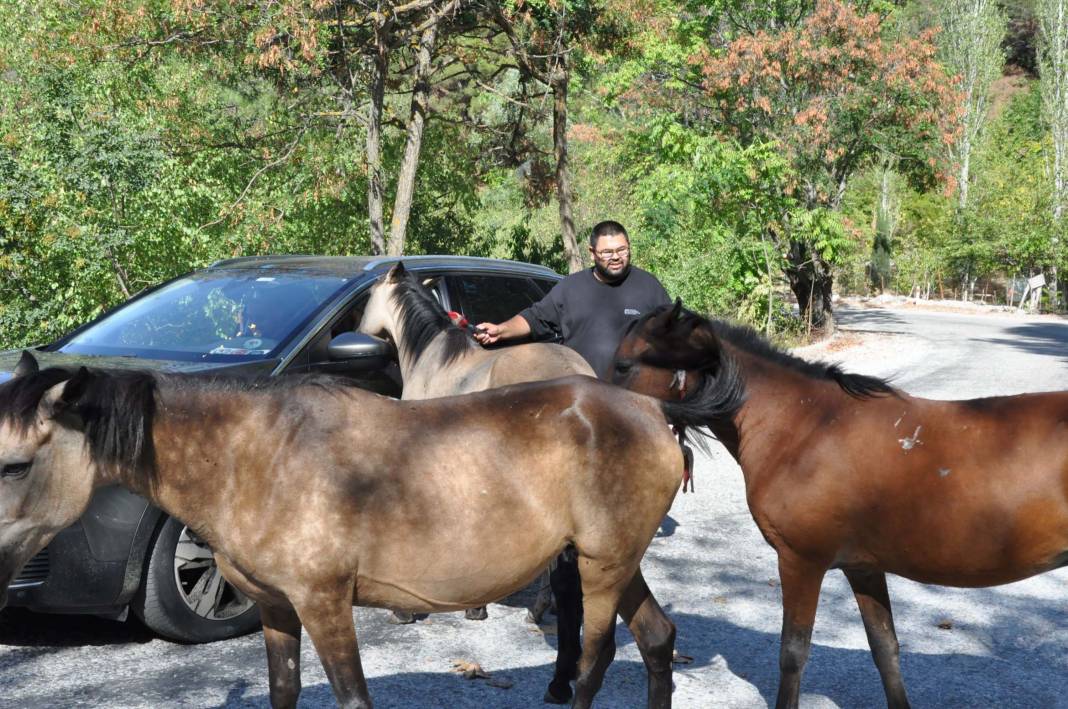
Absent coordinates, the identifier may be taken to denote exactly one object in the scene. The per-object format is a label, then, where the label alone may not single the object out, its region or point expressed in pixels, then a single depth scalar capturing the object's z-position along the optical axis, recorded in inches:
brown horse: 152.2
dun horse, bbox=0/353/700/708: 125.0
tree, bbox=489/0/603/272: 772.0
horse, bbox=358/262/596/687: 200.1
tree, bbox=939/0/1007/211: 2079.2
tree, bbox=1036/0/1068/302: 1786.4
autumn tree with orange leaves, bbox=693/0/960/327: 896.3
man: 217.5
